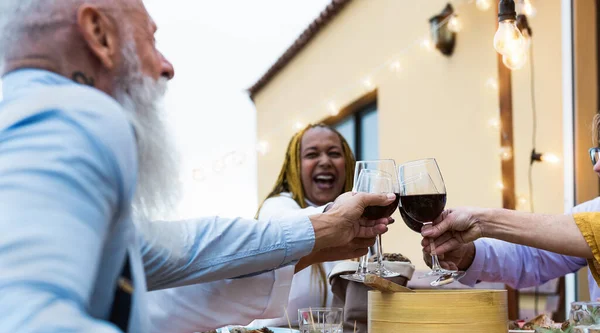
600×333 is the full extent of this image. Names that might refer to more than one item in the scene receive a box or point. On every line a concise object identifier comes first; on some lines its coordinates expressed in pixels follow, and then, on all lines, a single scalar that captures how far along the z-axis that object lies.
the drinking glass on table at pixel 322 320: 1.56
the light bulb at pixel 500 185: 4.55
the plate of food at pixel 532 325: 1.72
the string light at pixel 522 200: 4.51
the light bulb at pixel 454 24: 5.33
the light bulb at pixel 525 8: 3.33
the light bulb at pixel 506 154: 4.58
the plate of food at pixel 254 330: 1.73
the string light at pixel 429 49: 4.20
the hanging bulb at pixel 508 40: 2.70
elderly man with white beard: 0.67
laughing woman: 3.32
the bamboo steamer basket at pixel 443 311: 1.35
